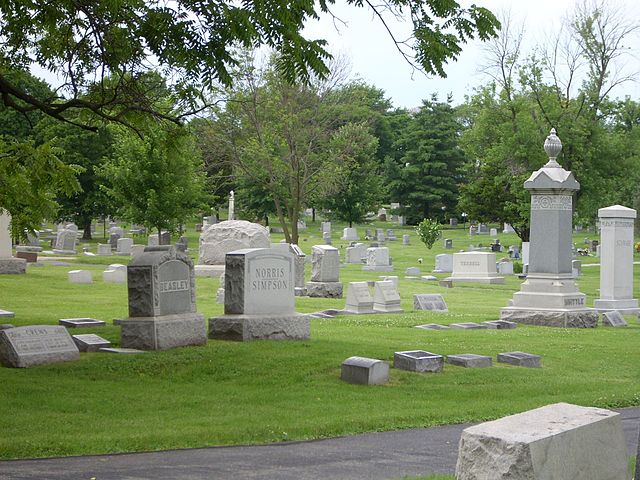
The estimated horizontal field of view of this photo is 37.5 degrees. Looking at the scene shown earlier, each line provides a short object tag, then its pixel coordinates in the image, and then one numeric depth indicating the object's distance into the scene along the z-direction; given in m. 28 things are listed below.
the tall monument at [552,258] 19.64
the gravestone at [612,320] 20.56
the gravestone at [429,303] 23.45
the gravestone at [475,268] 35.06
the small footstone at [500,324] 18.91
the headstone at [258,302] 14.61
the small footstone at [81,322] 16.25
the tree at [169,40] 11.06
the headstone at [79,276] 27.78
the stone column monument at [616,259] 23.05
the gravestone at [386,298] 22.75
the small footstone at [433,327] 18.38
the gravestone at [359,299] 22.33
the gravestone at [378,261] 38.53
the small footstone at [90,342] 13.59
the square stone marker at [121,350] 13.22
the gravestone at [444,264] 39.22
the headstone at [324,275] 26.89
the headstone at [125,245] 44.25
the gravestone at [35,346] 12.28
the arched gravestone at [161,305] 13.64
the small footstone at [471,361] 13.23
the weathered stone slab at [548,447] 5.35
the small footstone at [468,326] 18.50
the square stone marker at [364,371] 11.84
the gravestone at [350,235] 59.69
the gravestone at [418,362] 12.66
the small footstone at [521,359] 13.73
